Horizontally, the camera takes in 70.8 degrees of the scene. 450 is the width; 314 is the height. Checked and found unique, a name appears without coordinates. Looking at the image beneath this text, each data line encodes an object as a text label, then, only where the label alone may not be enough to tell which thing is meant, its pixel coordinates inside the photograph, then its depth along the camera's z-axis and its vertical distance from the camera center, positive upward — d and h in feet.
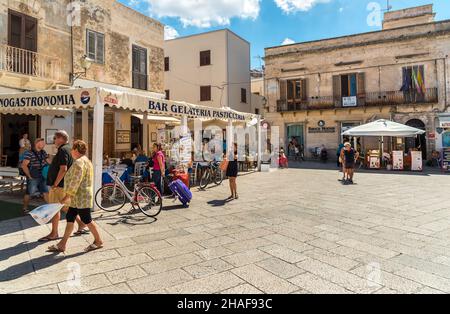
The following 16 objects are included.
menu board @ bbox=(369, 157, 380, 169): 57.52 +0.08
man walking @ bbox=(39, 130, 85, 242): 15.99 -0.28
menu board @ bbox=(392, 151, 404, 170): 55.21 +0.39
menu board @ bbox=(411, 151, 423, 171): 53.31 +0.19
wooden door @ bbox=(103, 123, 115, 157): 47.14 +4.03
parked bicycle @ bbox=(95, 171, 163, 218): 21.65 -2.31
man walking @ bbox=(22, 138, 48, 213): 21.24 -0.29
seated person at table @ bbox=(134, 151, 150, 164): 32.04 +0.59
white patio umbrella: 53.62 +5.66
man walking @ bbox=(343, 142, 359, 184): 38.63 +0.46
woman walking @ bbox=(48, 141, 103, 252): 14.28 -1.32
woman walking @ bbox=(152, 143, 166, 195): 26.28 -0.04
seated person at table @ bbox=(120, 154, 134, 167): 34.26 +0.31
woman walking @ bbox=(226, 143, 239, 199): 28.13 -0.81
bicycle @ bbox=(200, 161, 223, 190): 34.73 -1.21
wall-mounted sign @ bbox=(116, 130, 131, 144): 47.47 +4.30
